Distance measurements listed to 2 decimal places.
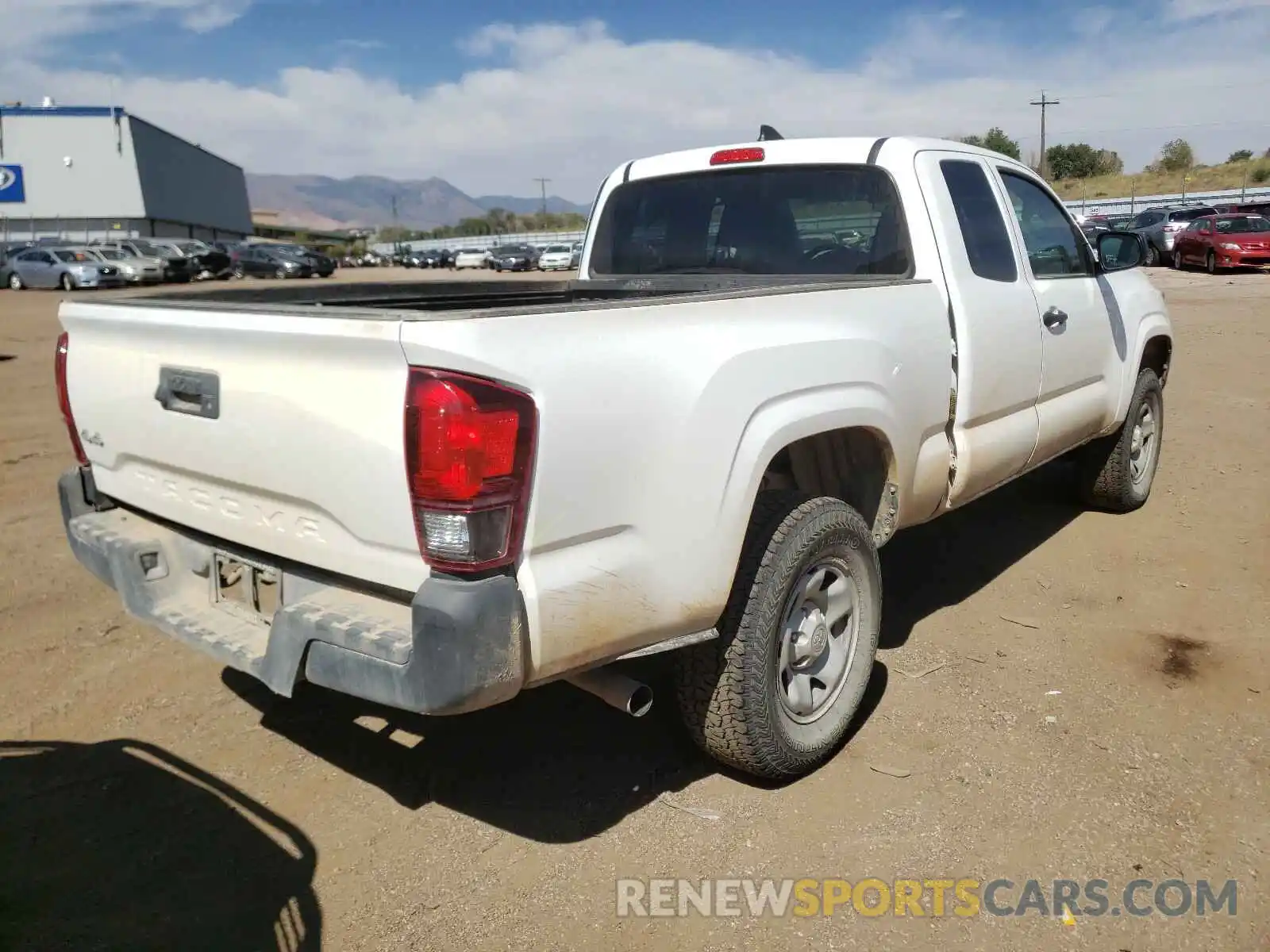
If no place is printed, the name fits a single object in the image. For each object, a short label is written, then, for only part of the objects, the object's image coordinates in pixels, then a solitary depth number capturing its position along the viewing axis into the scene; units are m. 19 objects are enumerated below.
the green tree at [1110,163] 79.75
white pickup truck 2.33
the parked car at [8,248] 36.97
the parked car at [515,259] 48.66
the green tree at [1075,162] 78.19
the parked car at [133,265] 32.16
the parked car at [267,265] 41.50
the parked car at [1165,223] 28.97
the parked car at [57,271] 31.62
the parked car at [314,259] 42.78
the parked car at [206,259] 38.28
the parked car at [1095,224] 34.70
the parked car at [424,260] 63.78
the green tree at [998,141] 59.13
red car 24.61
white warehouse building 56.78
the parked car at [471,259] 54.24
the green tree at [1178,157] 75.12
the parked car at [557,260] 48.03
